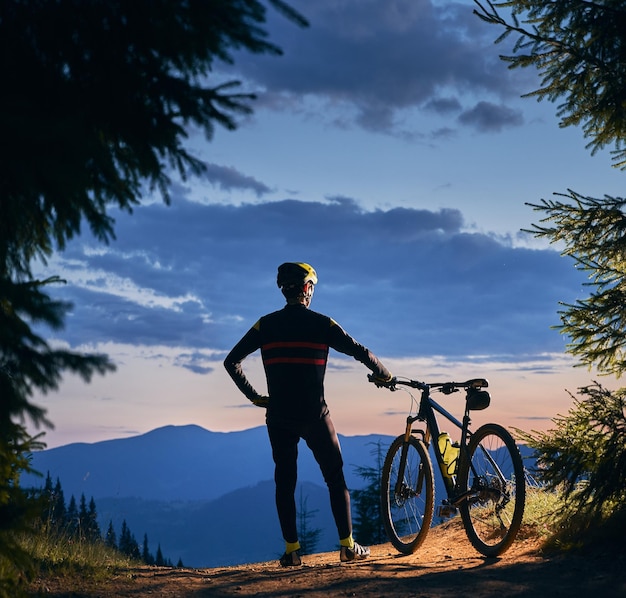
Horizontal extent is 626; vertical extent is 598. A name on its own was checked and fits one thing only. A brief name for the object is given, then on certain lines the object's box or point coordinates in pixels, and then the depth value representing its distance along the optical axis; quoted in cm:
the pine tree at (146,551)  4258
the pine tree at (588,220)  811
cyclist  791
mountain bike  728
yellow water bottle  798
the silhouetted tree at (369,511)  3036
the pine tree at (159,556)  5604
